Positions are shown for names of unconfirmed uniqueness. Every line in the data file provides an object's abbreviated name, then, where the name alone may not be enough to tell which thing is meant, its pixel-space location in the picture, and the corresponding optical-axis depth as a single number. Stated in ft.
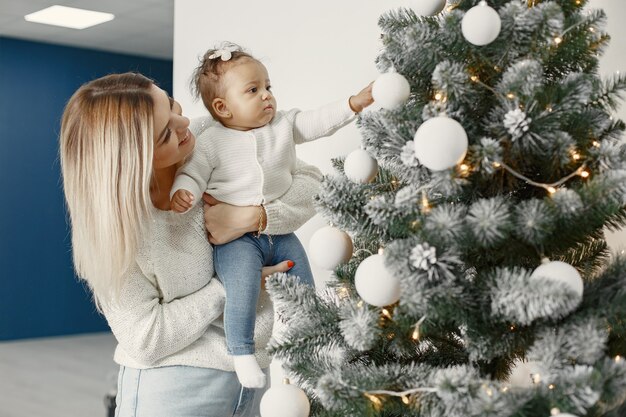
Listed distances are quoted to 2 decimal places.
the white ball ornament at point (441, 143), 2.96
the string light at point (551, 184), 3.11
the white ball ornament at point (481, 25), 3.12
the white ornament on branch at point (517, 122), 3.09
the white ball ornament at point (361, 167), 3.61
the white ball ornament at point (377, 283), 3.14
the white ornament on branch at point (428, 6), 3.55
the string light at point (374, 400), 3.27
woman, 4.17
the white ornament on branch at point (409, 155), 3.24
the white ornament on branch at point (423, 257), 3.03
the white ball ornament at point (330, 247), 3.64
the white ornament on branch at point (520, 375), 4.01
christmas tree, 2.97
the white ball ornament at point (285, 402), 3.47
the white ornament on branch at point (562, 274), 2.93
